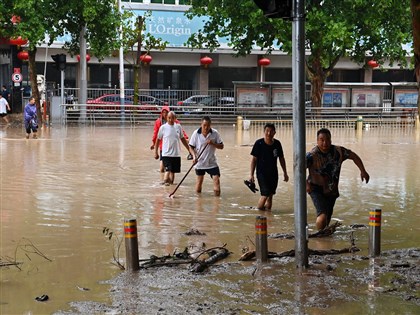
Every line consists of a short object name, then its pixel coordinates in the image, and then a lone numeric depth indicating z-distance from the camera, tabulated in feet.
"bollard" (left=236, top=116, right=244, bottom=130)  109.92
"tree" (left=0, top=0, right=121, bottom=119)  101.30
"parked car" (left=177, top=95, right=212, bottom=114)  127.03
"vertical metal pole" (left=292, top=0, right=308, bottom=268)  24.53
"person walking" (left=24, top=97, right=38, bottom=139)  79.61
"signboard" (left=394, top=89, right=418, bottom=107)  128.36
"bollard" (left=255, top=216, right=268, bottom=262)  25.20
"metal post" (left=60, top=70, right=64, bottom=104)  108.10
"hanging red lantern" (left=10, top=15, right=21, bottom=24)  103.50
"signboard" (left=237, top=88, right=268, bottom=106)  124.16
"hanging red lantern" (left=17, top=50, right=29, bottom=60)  133.08
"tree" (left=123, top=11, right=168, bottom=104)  125.49
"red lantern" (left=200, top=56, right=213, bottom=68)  146.72
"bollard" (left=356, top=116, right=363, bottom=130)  108.06
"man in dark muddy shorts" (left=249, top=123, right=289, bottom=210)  36.73
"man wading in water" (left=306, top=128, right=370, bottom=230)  31.07
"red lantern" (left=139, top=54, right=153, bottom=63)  139.44
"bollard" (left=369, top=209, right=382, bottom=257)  26.71
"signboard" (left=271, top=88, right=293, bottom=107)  124.57
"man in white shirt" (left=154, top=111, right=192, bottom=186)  46.03
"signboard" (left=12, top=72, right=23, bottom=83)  127.60
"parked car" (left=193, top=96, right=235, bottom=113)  128.77
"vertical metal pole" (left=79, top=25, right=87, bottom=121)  114.11
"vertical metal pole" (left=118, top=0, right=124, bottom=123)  120.26
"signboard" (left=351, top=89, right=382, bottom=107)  126.31
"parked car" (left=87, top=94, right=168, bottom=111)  120.47
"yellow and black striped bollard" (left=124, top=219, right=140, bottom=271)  23.88
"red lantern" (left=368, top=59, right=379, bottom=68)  152.60
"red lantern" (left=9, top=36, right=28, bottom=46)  112.17
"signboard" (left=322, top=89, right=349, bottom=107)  125.39
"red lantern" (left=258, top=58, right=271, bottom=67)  153.48
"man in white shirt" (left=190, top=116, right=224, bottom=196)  42.24
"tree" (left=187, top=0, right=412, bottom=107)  102.58
